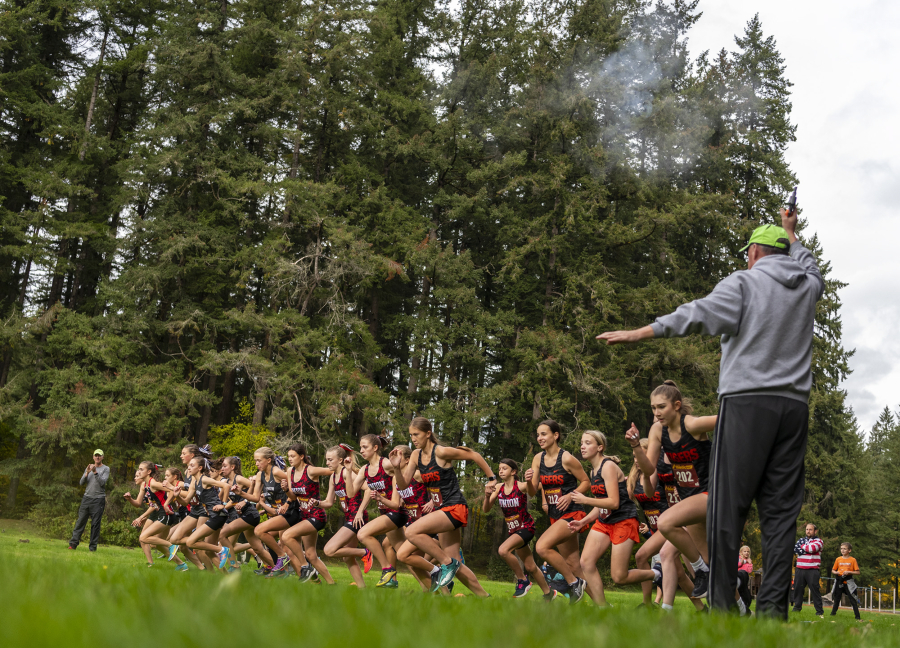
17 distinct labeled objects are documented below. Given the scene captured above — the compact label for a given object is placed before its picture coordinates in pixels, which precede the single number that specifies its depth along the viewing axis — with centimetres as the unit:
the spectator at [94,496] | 1716
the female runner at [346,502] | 1065
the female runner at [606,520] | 895
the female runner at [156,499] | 1346
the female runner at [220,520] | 1201
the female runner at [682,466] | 704
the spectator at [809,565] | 1769
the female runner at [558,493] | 980
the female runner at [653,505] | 848
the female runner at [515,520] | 1085
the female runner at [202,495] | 1211
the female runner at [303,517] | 1109
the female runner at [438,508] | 907
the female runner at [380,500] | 1009
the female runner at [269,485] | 1268
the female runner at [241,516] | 1207
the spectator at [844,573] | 1798
